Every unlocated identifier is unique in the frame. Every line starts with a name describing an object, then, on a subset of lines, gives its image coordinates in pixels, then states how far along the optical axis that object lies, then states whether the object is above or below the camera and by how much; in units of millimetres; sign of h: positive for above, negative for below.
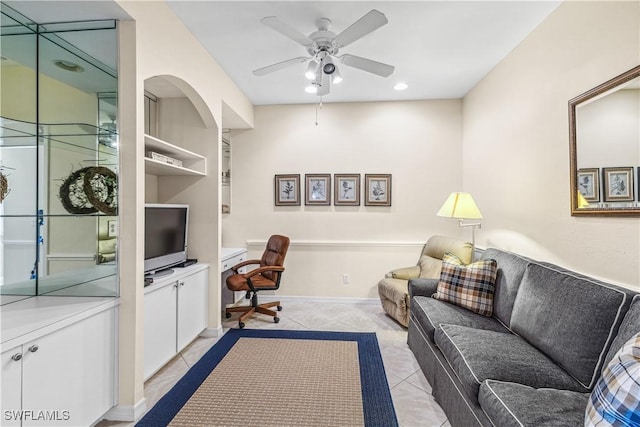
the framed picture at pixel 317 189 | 4188 +352
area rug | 1862 -1280
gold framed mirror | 1639 +407
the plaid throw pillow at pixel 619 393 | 910 -586
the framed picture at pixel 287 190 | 4215 +340
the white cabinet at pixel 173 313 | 2199 -849
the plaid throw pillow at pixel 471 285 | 2340 -584
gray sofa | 1261 -769
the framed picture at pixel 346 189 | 4156 +350
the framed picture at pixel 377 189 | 4117 +347
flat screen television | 2416 -205
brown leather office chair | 3351 -770
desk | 3498 -665
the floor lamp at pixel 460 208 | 2926 +61
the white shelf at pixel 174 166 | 2337 +512
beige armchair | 3205 -713
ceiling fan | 1919 +1235
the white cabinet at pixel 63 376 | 1310 -829
